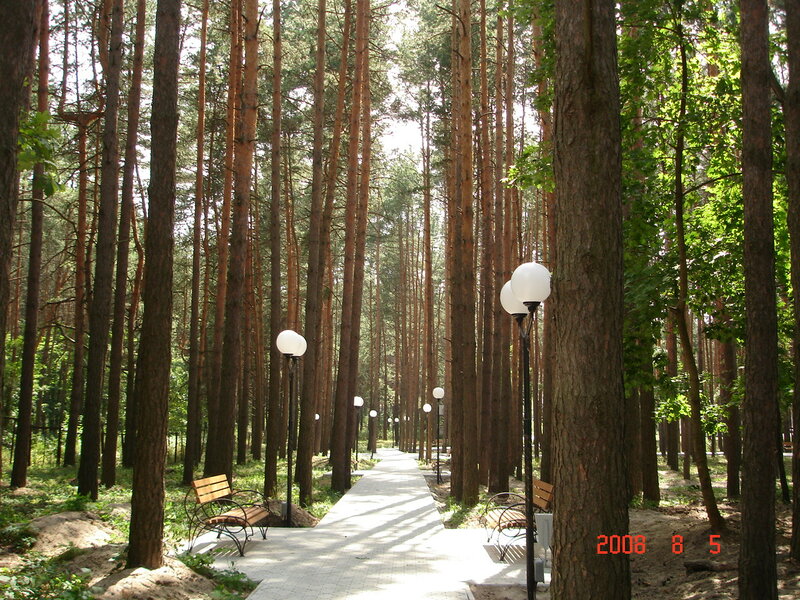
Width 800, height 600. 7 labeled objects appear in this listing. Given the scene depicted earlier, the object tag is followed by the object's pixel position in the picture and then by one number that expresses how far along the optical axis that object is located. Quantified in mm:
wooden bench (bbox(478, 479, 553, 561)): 9219
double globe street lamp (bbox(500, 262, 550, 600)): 6250
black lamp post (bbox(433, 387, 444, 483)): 19672
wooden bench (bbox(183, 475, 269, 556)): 8711
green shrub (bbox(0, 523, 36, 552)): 7215
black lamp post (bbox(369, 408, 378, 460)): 37253
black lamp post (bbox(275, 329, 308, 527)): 10656
